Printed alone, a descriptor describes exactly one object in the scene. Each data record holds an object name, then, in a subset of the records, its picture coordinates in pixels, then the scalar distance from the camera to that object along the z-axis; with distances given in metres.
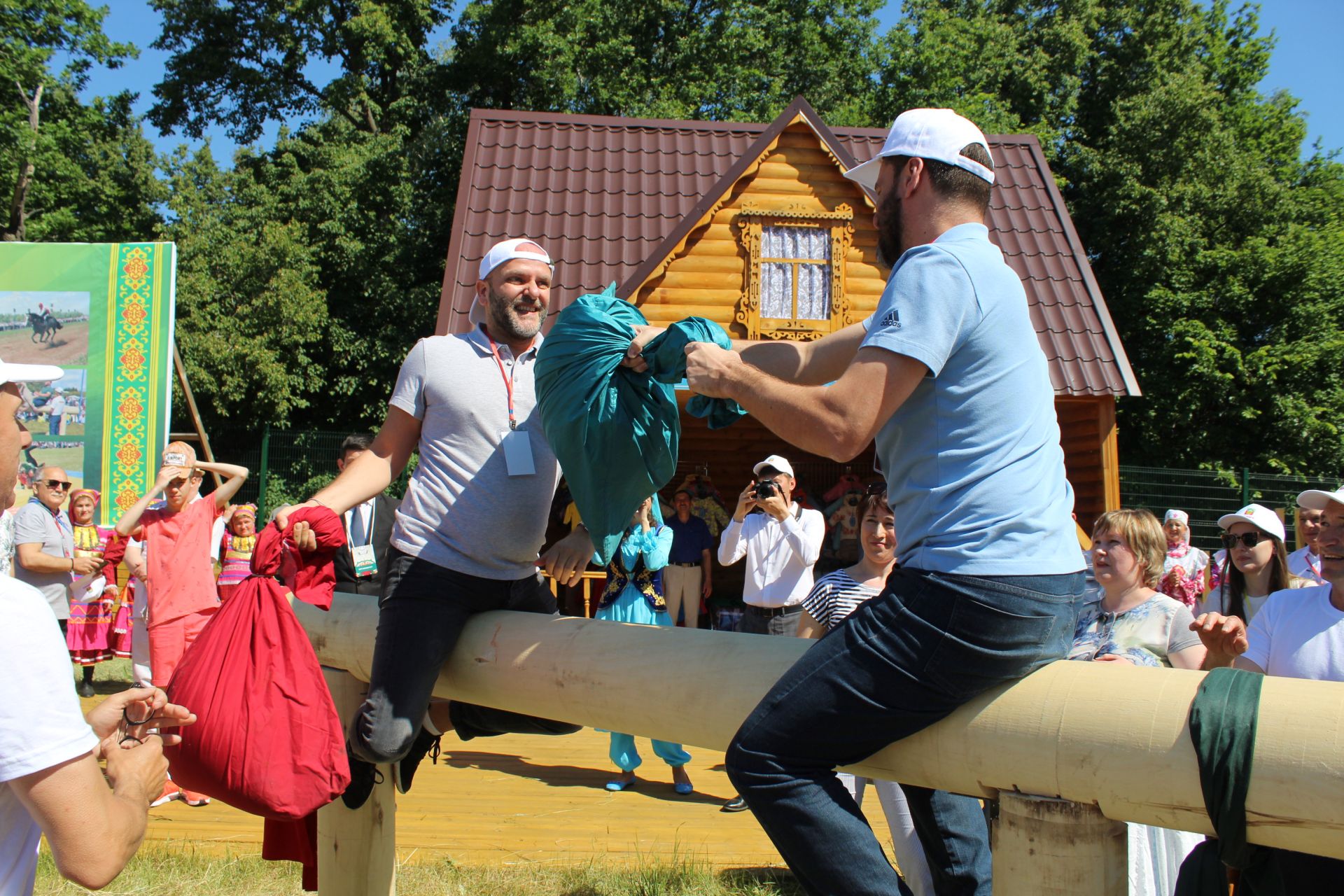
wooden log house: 10.49
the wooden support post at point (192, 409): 9.92
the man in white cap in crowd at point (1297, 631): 2.90
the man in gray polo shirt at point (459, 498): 2.80
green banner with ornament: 9.38
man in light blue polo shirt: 1.79
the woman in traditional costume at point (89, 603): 8.02
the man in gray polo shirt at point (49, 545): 7.42
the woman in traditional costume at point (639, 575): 6.19
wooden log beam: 1.59
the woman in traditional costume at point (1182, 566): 7.24
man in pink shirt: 5.94
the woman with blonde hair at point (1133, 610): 3.43
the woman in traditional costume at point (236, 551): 6.80
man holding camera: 5.84
